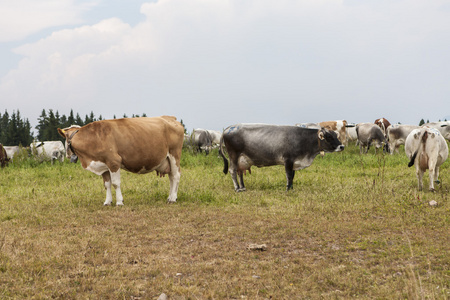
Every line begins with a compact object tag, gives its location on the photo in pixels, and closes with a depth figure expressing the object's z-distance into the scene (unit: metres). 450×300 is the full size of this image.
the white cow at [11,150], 22.02
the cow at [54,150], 20.62
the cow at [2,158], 16.70
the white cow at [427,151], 9.41
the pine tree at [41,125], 79.07
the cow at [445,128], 24.15
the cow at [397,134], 20.64
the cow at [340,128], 25.09
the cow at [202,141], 23.84
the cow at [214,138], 27.14
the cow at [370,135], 21.08
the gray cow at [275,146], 10.20
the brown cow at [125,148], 8.24
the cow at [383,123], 24.31
